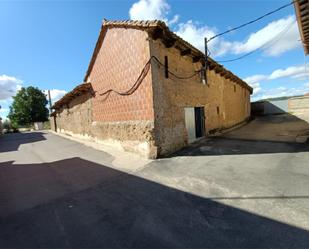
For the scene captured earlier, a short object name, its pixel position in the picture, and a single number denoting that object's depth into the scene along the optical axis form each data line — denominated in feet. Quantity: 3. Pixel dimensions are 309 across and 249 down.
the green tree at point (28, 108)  108.42
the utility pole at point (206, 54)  23.58
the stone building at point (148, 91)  18.47
